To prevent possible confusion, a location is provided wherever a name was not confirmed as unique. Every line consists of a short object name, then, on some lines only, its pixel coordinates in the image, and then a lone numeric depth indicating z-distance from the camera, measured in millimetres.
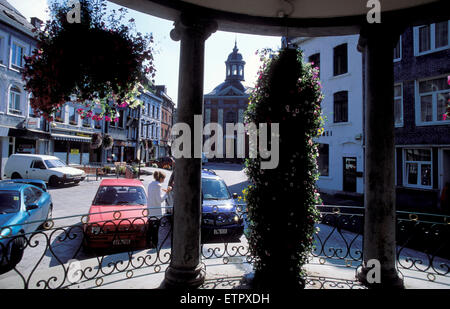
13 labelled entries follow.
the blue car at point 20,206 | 5703
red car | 5926
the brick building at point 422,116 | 13250
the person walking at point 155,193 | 6898
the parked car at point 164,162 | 35700
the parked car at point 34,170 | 16766
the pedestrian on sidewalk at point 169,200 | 9762
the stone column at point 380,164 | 3676
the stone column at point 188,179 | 3582
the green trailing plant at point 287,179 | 3477
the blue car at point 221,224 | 7441
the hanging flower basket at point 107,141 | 21688
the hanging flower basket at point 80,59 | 3150
